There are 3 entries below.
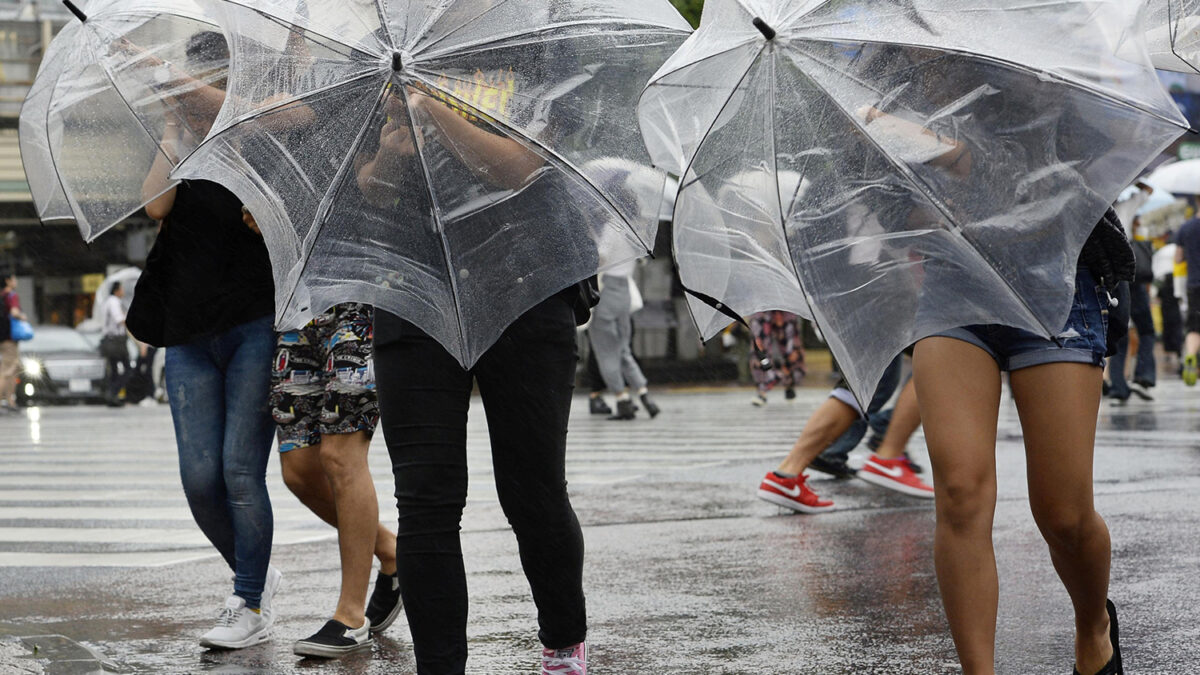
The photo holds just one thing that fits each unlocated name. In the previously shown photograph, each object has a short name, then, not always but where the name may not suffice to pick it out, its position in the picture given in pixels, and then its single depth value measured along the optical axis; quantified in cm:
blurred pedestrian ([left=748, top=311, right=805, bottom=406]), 1764
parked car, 2248
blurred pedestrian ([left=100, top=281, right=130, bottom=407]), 2155
